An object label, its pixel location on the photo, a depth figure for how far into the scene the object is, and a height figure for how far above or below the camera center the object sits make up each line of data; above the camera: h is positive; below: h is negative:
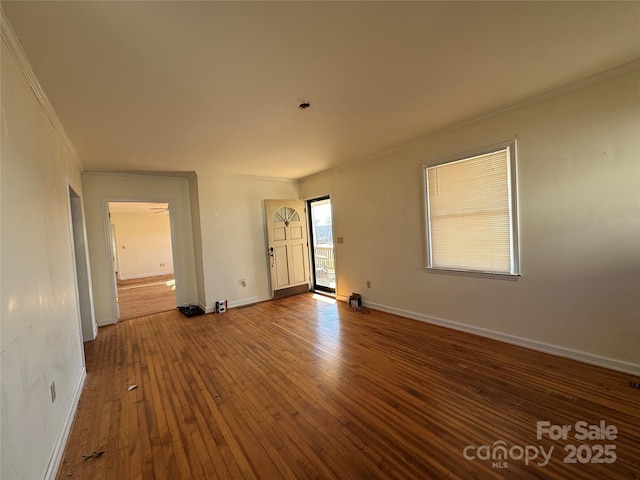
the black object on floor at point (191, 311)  4.68 -1.29
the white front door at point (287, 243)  5.42 -0.21
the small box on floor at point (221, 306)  4.77 -1.23
